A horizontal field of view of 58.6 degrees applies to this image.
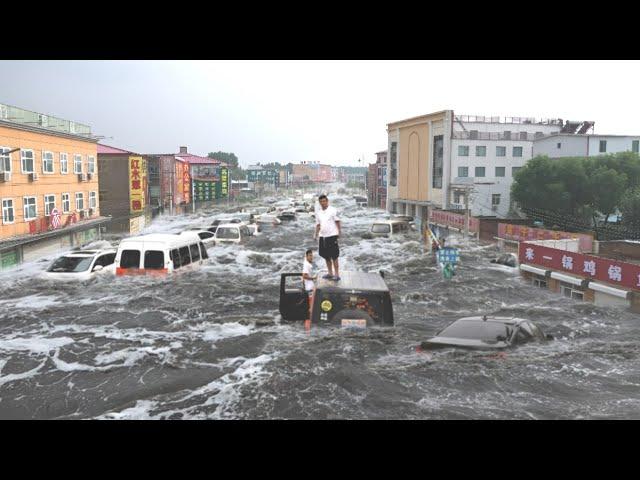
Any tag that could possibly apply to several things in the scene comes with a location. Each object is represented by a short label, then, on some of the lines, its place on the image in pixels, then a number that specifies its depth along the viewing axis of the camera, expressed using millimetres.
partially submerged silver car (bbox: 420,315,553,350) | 10570
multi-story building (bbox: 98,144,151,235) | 51875
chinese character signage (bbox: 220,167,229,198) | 102125
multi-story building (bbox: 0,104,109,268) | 26859
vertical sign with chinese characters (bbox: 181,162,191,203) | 82938
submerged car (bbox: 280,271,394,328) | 10469
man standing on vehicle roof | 11047
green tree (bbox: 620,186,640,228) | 42969
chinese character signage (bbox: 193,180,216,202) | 92375
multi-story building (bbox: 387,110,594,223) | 52719
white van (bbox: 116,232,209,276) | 16953
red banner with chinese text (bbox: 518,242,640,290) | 17703
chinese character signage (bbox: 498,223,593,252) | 26672
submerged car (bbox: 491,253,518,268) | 27344
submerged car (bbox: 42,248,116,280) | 17625
